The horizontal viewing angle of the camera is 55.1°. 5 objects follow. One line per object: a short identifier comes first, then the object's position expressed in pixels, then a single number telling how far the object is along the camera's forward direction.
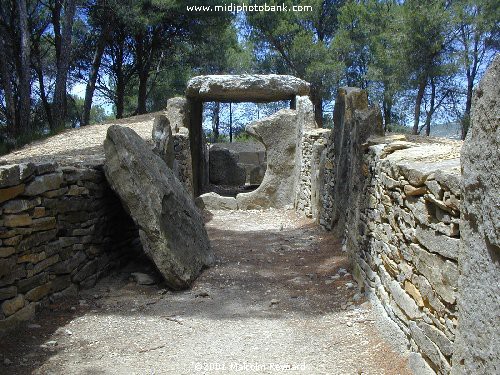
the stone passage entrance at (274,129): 10.21
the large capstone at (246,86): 10.45
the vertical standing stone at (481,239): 1.83
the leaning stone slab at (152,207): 4.55
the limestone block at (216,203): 10.21
